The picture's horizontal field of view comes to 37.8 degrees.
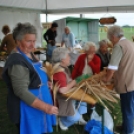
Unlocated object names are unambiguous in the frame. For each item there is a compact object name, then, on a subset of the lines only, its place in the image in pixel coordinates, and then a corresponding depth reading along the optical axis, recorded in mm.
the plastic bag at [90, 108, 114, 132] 2410
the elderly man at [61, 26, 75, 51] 6598
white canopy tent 6121
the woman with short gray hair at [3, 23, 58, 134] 1194
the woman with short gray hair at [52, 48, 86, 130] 1847
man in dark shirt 6157
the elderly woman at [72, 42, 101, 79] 2678
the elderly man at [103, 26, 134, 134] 1966
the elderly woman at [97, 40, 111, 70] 3418
